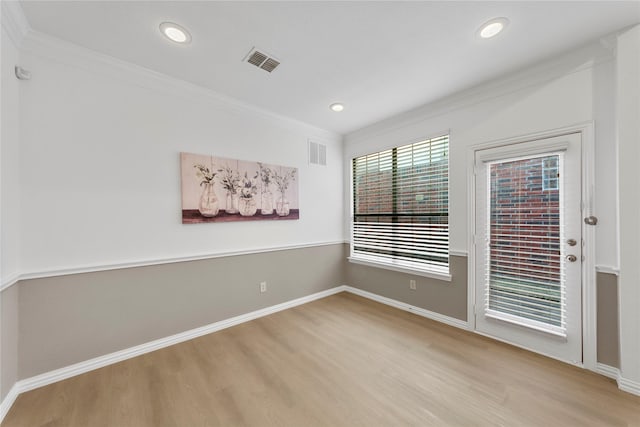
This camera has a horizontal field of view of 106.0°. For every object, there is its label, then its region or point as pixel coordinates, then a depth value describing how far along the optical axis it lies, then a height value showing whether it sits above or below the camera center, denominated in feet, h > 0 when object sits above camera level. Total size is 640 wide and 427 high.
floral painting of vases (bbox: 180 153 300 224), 8.36 +0.88
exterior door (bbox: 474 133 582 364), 6.89 -1.14
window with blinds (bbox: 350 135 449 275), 9.84 +0.16
